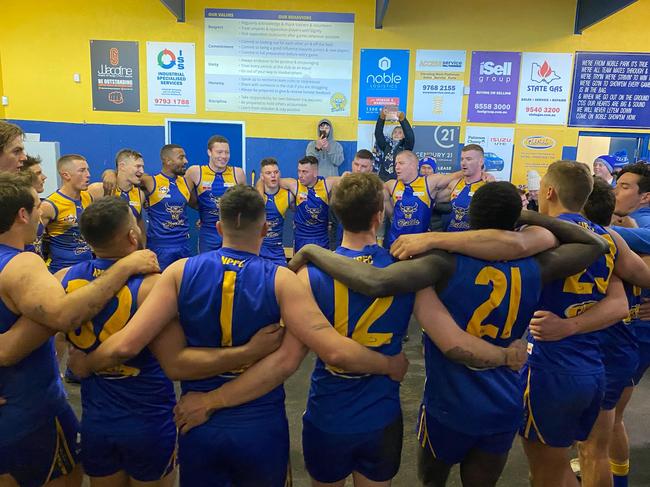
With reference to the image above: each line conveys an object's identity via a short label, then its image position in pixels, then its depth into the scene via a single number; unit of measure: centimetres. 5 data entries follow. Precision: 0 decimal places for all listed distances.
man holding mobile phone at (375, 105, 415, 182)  682
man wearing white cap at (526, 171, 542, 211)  664
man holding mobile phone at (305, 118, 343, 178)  711
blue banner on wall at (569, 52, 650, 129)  709
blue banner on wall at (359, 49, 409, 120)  708
